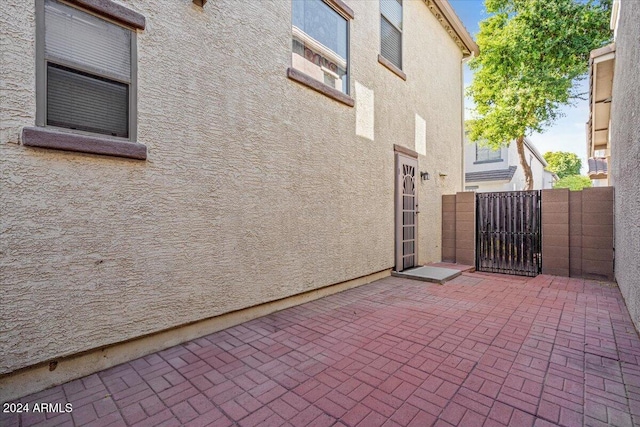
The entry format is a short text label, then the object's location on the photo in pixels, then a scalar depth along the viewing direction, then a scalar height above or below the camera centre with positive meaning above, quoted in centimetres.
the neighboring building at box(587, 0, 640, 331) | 363 +130
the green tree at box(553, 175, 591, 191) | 3225 +333
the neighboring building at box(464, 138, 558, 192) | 1680 +261
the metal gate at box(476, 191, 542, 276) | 736 -50
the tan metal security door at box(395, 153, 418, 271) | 703 +1
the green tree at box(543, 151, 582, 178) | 4597 +748
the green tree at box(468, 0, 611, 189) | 1090 +595
